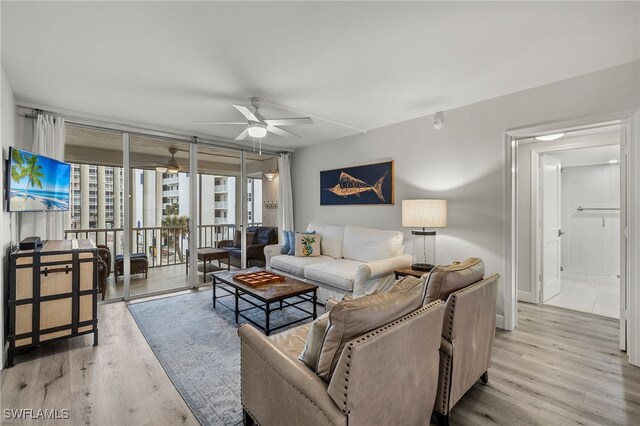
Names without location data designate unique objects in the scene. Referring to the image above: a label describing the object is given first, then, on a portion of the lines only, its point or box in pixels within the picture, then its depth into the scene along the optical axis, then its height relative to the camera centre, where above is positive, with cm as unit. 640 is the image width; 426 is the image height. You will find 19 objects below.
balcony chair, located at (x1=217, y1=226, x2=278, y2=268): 530 -58
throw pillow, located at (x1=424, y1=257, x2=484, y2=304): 175 -42
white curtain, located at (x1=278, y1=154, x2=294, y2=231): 571 +32
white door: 396 -19
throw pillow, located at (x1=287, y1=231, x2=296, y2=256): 457 -48
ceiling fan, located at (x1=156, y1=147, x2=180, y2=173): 457 +76
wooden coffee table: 278 -79
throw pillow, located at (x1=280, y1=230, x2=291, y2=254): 469 -49
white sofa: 336 -67
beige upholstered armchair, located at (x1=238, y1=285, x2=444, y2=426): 111 -72
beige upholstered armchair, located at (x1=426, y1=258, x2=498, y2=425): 167 -70
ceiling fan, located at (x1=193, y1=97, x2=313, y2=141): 298 +96
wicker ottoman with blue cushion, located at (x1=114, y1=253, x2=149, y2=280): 422 -73
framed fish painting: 427 +45
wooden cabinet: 237 -70
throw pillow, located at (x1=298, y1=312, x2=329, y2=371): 134 -61
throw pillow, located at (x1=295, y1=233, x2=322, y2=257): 443 -49
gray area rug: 193 -122
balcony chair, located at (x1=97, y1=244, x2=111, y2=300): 386 -73
